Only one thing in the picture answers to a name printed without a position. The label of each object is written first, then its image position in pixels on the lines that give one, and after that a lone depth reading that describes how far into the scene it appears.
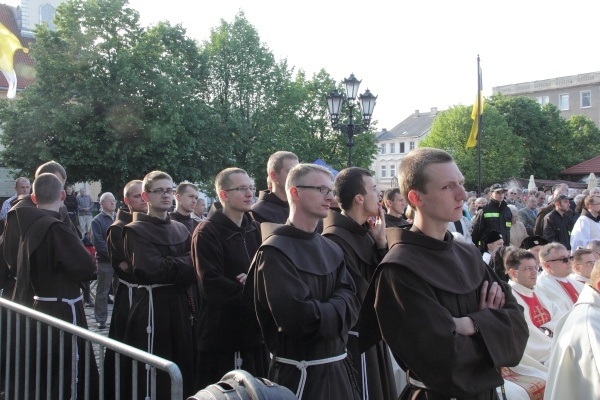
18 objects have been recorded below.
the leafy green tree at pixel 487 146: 55.34
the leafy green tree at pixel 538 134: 61.50
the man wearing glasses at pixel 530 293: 6.49
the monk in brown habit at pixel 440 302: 2.78
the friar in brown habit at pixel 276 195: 5.97
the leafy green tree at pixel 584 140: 64.12
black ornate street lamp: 15.45
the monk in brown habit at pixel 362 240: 4.51
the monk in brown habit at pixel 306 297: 3.76
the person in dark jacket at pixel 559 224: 12.41
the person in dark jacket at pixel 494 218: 12.65
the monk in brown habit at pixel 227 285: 5.04
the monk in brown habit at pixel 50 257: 5.86
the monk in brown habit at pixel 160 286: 5.88
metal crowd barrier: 2.85
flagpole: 23.92
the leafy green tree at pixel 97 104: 29.88
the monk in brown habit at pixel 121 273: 6.26
